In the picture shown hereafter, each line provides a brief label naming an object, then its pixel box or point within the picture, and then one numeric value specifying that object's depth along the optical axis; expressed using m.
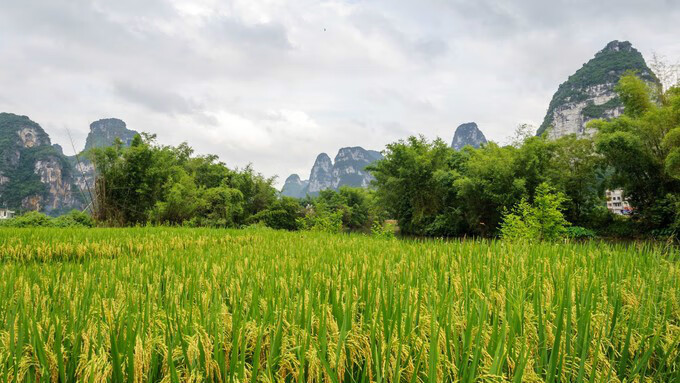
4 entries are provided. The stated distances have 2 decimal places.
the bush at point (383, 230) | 16.28
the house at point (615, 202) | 80.39
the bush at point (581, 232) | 20.93
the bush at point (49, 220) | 25.44
